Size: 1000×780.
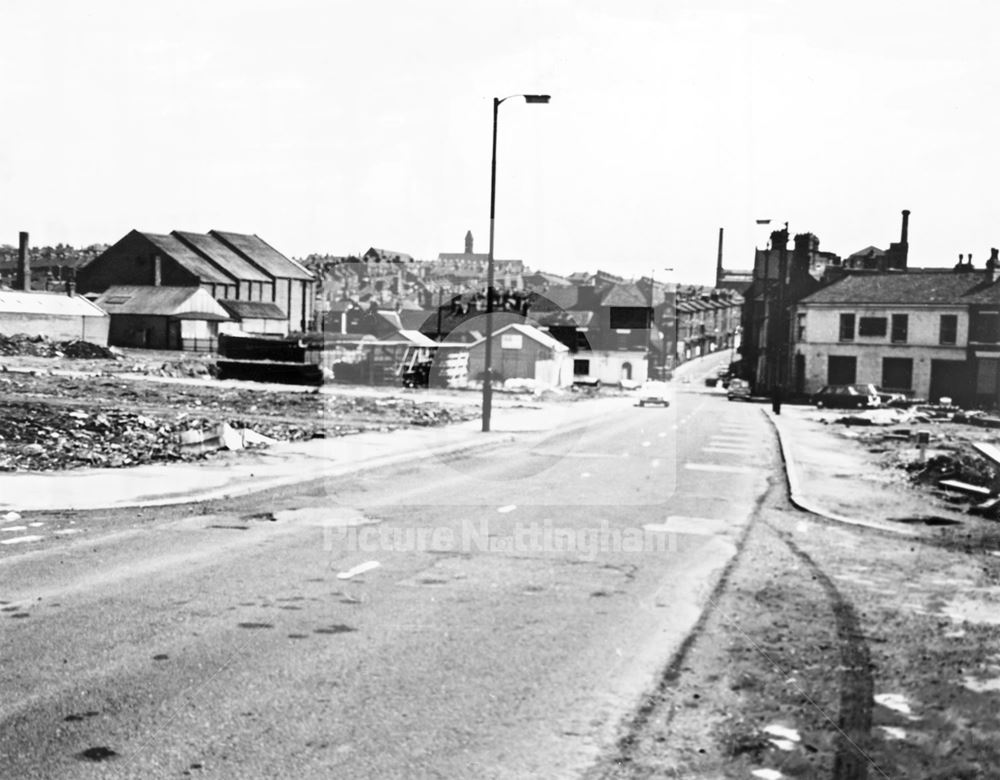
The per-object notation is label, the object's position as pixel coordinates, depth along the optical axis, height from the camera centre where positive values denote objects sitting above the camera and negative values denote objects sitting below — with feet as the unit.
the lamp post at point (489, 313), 102.83 +3.14
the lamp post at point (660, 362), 347.48 -3.58
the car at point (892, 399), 180.75 -6.72
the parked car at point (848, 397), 181.78 -6.70
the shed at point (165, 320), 249.75 +2.14
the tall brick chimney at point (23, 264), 305.12 +17.75
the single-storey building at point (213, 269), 302.86 +19.46
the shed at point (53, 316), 218.38 +1.59
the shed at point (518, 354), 235.81 -2.28
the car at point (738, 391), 216.74 -7.94
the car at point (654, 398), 182.39 -8.58
